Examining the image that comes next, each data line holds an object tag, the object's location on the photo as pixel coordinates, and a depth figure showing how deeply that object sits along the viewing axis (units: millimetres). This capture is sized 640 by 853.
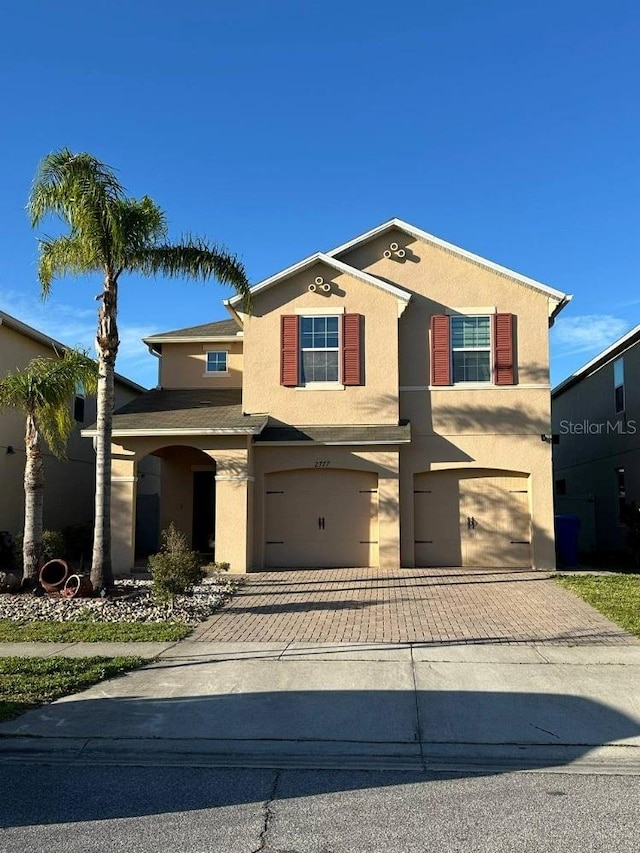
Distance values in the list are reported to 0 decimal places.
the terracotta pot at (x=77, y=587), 12875
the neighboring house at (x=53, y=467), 18953
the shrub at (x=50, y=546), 16772
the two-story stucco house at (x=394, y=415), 17469
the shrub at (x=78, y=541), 18162
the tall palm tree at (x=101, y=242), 12859
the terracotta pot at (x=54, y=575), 13297
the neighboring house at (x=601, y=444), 21078
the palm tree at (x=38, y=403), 14203
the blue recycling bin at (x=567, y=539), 18469
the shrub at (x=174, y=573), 11859
